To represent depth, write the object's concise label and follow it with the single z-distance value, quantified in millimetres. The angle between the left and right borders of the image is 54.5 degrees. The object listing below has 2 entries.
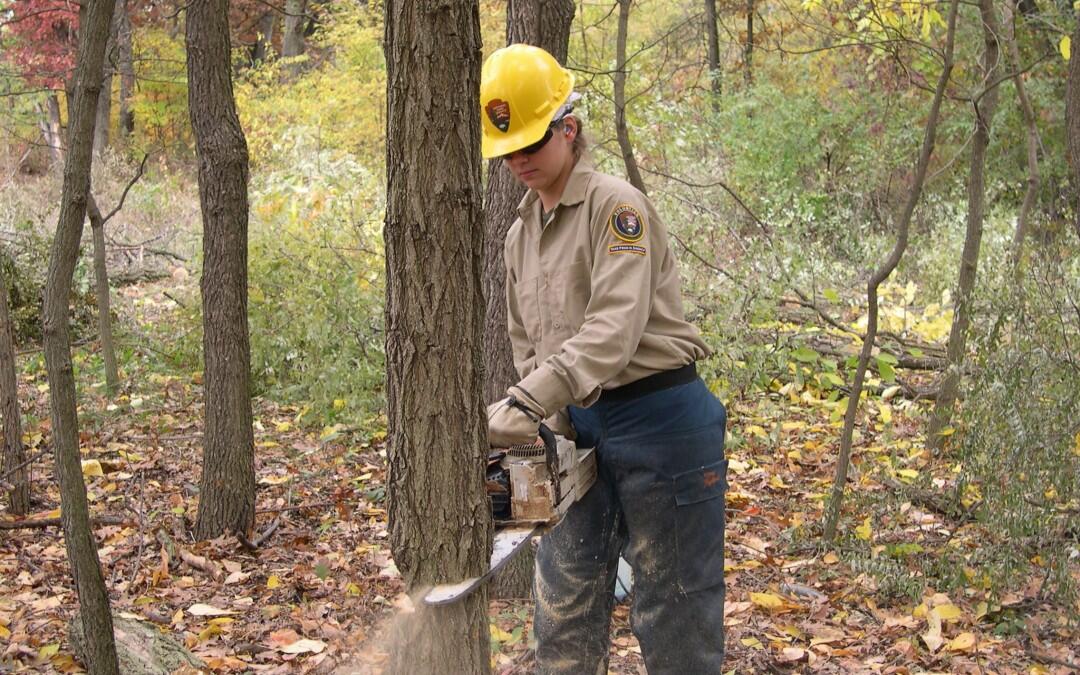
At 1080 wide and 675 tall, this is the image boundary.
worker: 2914
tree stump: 3771
